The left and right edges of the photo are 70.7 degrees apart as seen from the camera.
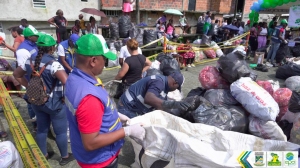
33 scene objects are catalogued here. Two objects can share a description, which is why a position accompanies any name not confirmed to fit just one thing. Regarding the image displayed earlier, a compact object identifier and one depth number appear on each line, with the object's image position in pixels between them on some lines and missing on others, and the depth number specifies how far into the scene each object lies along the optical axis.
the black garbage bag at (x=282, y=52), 7.96
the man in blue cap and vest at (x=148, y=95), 2.35
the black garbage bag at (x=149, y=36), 8.05
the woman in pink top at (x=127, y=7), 9.43
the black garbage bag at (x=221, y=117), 2.11
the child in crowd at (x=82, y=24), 7.56
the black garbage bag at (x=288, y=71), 5.81
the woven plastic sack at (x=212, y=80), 2.93
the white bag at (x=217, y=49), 8.61
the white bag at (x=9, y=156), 1.85
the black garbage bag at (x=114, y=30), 7.95
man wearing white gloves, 1.19
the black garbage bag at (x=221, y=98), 2.54
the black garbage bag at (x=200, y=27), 11.63
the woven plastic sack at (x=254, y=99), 2.10
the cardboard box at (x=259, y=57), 7.66
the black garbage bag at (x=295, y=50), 8.53
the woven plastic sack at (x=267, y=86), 2.88
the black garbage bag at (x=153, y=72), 4.33
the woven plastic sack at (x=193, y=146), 1.54
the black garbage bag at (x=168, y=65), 4.45
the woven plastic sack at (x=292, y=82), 4.45
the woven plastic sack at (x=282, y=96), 2.61
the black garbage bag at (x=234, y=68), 2.72
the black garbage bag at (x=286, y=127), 2.27
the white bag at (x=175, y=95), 3.68
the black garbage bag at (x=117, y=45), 7.18
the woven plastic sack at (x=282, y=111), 2.61
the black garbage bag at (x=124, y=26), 8.06
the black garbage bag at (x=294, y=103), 2.08
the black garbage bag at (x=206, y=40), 9.07
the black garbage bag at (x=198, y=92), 3.13
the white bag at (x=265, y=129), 2.04
